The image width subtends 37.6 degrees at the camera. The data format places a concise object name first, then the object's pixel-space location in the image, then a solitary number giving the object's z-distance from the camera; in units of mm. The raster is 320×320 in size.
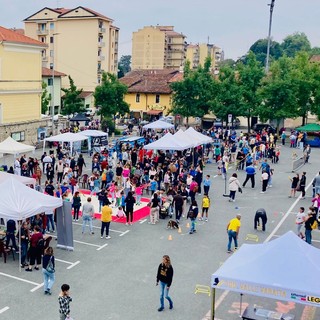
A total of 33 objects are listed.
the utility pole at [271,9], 52819
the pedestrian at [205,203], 20016
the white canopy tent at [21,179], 18944
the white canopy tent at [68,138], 30067
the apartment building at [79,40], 74812
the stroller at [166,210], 20578
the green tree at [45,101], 54031
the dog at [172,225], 19266
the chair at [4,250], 15391
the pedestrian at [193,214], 18188
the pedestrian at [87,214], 17922
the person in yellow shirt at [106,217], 17375
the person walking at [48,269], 12742
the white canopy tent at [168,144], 28469
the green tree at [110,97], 48138
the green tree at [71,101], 51744
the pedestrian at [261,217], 19156
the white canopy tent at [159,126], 40759
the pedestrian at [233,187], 23109
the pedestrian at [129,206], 19141
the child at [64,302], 10594
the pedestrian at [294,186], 24672
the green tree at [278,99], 46281
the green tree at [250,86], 47719
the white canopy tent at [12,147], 26594
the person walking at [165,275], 11969
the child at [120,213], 20095
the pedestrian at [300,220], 18016
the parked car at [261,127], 49881
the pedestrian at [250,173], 26547
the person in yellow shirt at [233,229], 16375
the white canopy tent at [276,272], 10008
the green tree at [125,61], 186250
